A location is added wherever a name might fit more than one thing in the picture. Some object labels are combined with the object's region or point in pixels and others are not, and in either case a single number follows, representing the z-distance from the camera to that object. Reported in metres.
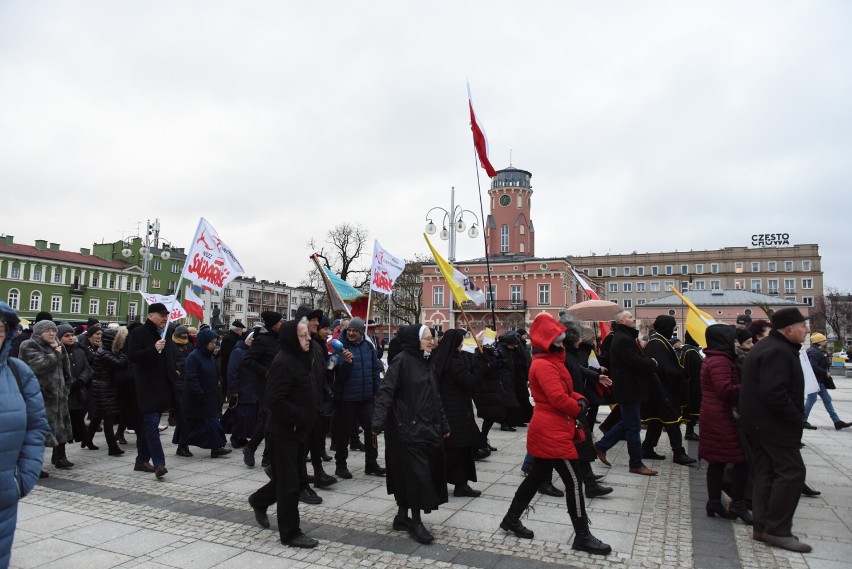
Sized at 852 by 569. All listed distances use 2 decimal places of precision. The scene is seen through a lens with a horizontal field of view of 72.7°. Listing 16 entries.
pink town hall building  64.31
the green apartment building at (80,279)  64.62
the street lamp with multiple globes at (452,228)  21.41
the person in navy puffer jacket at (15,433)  3.20
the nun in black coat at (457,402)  6.28
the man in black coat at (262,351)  7.32
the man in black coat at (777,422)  5.00
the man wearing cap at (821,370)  11.32
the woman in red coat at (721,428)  5.69
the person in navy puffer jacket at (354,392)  7.62
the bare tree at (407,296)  65.00
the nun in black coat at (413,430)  5.20
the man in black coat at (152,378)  7.40
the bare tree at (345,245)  53.75
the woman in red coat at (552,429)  4.95
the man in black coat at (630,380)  7.53
